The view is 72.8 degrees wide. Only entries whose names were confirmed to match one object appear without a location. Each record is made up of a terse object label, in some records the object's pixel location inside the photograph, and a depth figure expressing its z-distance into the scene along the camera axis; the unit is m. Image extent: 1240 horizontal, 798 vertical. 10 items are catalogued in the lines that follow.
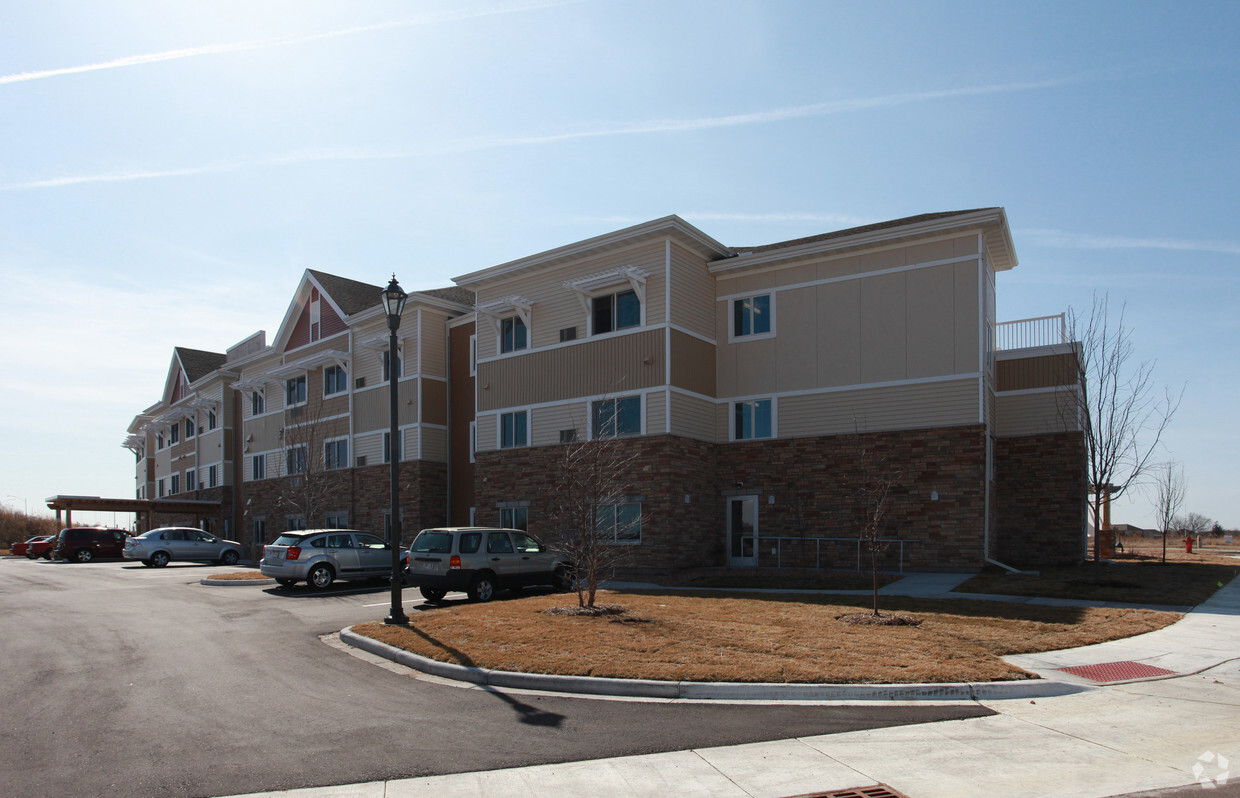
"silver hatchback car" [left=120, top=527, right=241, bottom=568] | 33.88
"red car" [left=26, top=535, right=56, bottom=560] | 42.69
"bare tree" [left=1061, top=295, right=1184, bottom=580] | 19.08
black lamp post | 13.88
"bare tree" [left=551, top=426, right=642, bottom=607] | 14.55
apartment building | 21.75
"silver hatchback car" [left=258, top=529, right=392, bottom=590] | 20.88
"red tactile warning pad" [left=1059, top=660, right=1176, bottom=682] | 9.48
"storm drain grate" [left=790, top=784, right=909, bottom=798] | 5.78
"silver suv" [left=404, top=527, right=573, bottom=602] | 17.23
